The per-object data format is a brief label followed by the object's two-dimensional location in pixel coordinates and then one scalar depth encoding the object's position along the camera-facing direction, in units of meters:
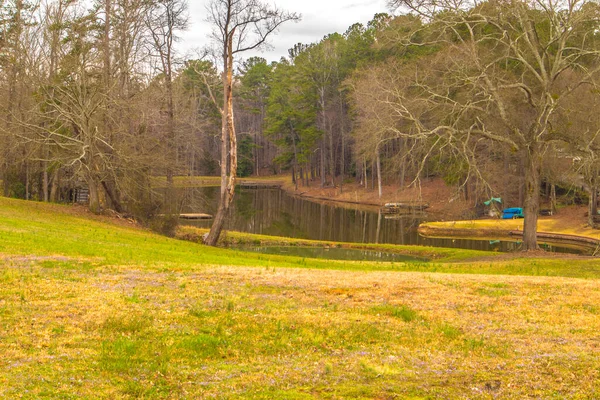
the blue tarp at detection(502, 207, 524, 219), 45.79
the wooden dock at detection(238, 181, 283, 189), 91.38
